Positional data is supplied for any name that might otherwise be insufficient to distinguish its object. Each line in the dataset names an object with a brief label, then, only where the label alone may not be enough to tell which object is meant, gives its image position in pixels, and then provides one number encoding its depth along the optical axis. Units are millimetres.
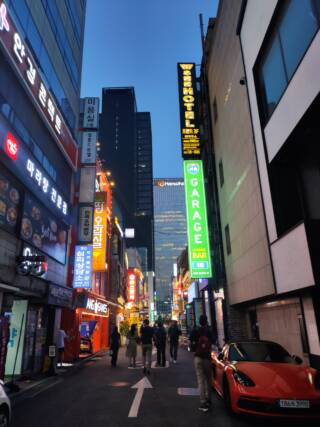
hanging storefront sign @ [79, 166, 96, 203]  19484
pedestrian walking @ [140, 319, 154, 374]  12977
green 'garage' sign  21281
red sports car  5445
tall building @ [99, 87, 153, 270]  160000
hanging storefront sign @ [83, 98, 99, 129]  20119
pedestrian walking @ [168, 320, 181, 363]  17500
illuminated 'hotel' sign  23359
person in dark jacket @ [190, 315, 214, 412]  7031
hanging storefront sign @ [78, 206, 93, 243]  19000
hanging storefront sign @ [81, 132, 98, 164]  20172
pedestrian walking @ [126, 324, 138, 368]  15469
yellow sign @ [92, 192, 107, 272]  23031
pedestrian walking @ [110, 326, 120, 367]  15977
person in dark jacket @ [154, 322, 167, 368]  15711
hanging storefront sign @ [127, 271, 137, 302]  55403
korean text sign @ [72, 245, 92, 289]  18188
